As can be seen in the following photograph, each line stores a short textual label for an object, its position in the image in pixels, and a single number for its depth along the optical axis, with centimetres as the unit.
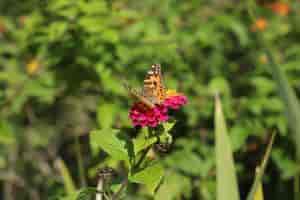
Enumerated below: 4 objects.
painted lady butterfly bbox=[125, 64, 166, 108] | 144
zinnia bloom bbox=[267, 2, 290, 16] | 259
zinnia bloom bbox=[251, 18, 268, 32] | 230
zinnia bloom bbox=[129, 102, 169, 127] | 143
